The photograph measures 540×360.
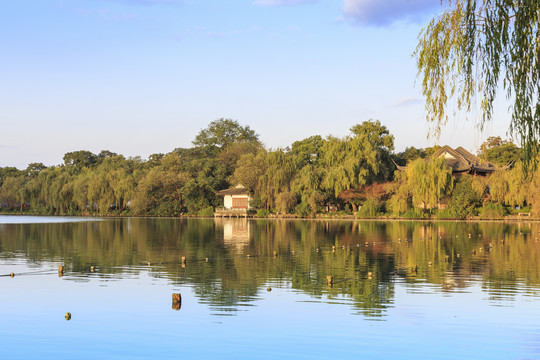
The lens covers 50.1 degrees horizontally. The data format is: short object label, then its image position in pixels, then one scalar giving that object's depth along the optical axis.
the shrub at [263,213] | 64.31
